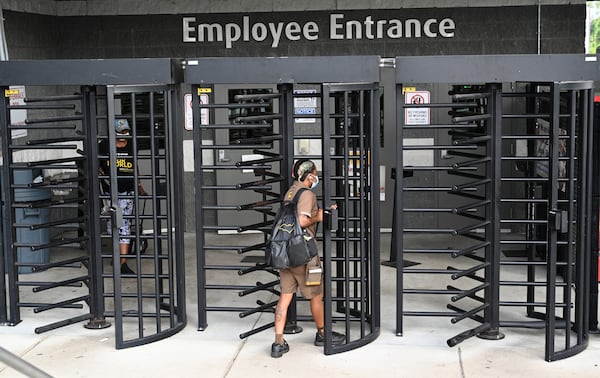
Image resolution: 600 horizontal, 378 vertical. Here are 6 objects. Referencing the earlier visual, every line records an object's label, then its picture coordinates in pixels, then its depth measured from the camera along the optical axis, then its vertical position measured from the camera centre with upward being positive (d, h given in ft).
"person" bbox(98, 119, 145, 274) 32.53 -0.98
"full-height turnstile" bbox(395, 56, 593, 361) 24.66 -1.42
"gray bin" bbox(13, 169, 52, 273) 36.14 -2.83
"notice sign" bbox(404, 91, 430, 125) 42.24 +1.51
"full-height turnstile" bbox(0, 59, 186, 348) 26.63 -1.61
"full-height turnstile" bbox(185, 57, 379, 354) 25.71 -0.38
